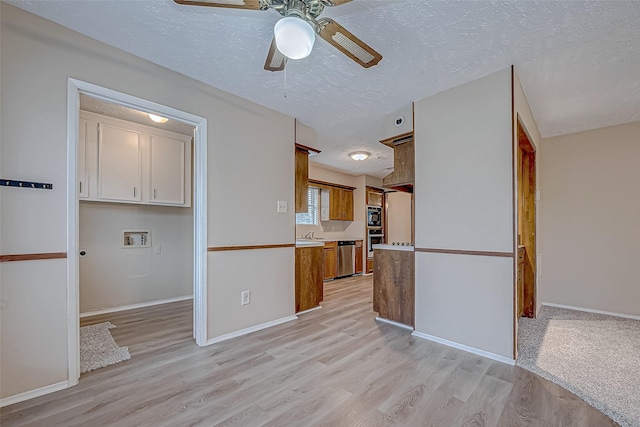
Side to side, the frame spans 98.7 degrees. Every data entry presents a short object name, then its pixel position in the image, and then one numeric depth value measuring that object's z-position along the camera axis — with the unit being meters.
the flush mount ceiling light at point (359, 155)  4.93
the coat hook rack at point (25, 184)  1.73
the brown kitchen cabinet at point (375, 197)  7.04
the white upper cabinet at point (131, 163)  3.34
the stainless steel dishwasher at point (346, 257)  6.21
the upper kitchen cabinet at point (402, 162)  3.15
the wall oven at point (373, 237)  6.96
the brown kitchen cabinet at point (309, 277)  3.59
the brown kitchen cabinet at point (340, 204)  6.34
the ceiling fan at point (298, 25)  1.34
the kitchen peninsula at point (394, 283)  3.08
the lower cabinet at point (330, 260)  5.89
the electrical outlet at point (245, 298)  2.93
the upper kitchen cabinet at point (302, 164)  3.67
